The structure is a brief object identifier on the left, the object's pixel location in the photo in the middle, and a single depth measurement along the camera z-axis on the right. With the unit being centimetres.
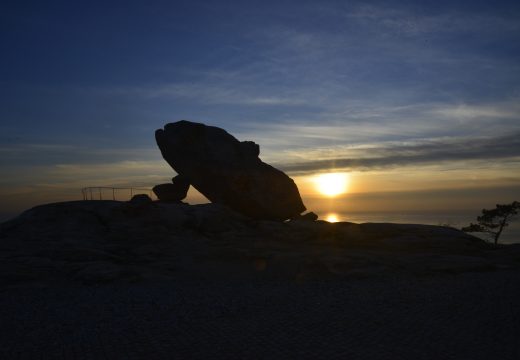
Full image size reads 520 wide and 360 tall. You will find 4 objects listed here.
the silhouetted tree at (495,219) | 5041
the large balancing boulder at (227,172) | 4247
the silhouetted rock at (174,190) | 4641
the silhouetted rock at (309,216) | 4715
